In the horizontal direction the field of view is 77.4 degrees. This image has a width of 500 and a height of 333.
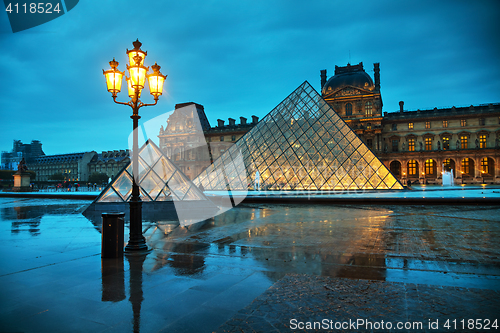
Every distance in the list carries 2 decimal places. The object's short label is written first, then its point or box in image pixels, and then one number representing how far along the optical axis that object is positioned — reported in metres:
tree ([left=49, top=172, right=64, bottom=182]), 83.66
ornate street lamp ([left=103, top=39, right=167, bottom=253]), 5.40
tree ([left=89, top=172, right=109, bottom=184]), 72.69
